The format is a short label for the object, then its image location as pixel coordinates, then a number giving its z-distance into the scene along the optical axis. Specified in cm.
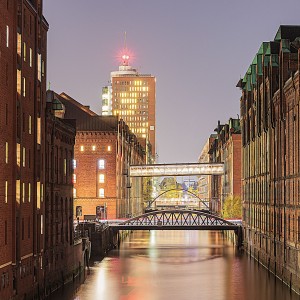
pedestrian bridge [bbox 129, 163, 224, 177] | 15150
